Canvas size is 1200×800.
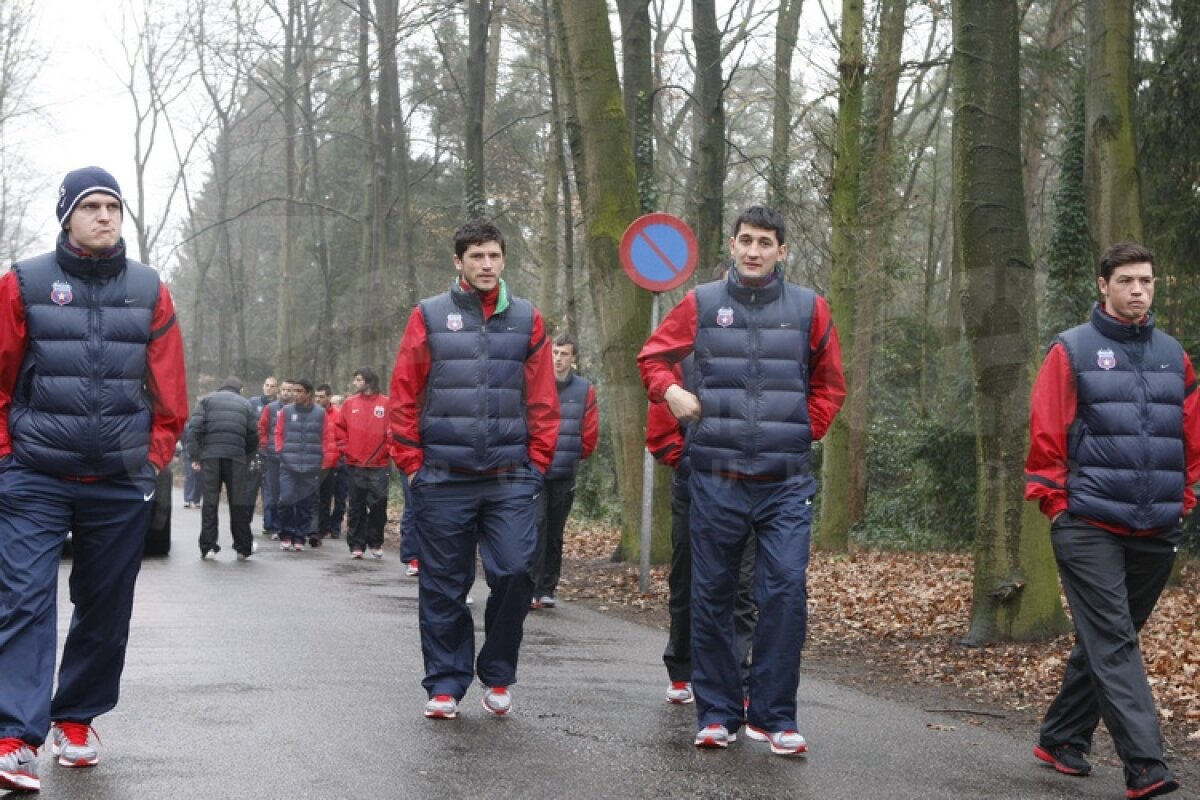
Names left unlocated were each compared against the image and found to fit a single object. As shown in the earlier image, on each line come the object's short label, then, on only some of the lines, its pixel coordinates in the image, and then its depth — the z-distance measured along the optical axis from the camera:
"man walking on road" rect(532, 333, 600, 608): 12.98
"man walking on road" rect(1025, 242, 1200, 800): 6.25
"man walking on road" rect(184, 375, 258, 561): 18.27
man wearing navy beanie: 5.84
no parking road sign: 13.23
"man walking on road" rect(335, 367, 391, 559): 19.06
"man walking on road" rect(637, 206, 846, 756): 6.60
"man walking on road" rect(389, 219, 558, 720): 7.34
